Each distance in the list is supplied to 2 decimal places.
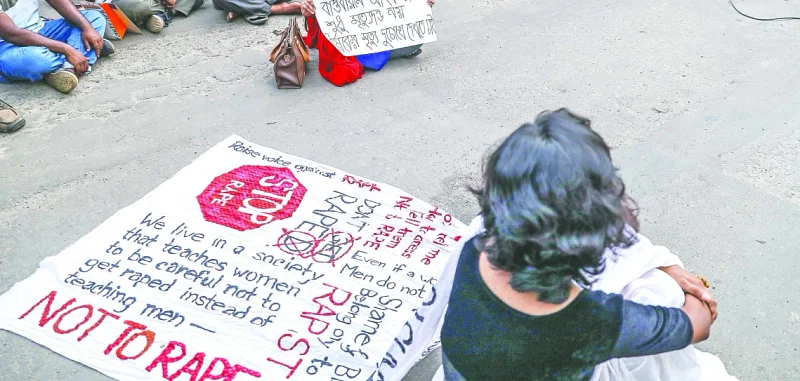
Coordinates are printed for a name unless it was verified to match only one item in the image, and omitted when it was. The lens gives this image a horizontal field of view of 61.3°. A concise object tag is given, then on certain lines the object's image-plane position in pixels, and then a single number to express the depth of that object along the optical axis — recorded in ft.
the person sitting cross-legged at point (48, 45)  14.02
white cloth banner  8.25
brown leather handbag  13.91
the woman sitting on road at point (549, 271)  4.50
